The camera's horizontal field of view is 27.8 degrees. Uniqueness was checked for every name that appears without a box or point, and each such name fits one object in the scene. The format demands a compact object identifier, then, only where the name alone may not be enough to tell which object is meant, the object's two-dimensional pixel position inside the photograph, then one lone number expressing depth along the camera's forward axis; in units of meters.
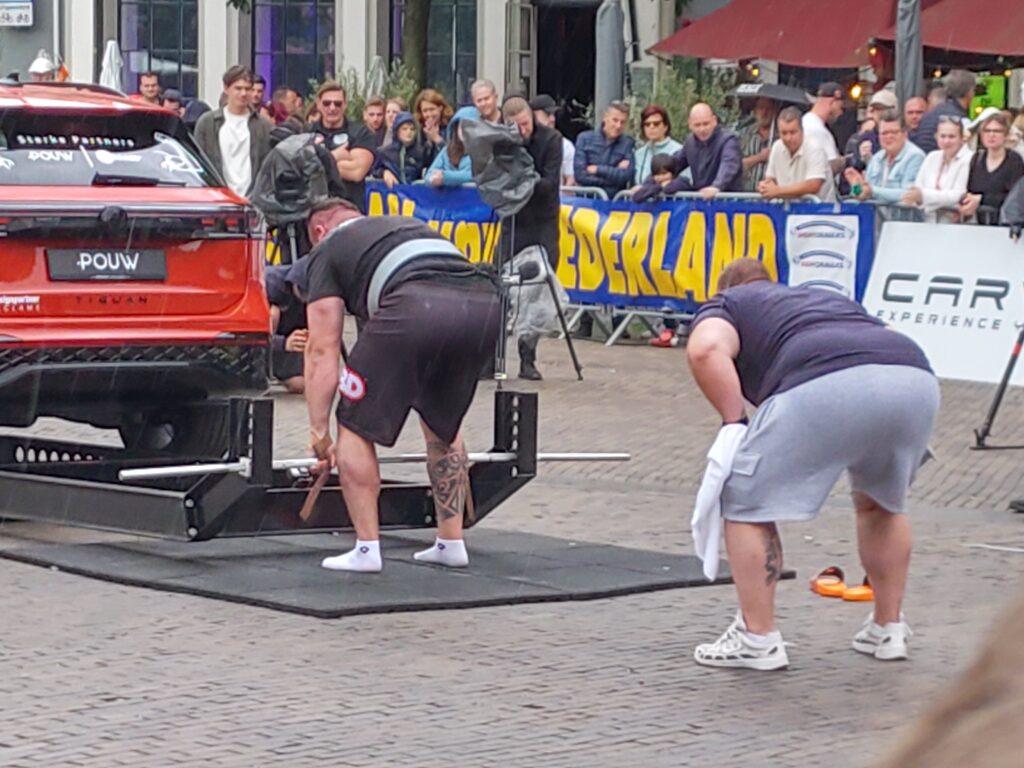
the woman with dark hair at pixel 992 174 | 14.04
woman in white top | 14.20
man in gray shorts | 6.21
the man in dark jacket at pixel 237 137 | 16.48
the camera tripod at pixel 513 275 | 14.55
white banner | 11.65
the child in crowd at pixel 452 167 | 17.00
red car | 8.82
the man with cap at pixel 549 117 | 18.10
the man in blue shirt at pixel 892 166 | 14.96
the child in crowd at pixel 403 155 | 19.02
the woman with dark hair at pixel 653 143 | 17.62
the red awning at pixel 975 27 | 21.98
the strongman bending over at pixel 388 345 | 7.65
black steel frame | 7.91
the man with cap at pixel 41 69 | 20.44
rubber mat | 7.39
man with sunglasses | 17.72
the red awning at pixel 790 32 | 24.75
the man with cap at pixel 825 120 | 16.31
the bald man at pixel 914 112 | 16.72
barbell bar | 7.72
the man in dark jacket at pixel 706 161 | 16.41
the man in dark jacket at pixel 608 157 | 17.34
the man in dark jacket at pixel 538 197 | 14.98
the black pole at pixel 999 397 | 11.19
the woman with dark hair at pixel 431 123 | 19.56
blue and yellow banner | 15.17
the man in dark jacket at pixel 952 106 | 16.27
